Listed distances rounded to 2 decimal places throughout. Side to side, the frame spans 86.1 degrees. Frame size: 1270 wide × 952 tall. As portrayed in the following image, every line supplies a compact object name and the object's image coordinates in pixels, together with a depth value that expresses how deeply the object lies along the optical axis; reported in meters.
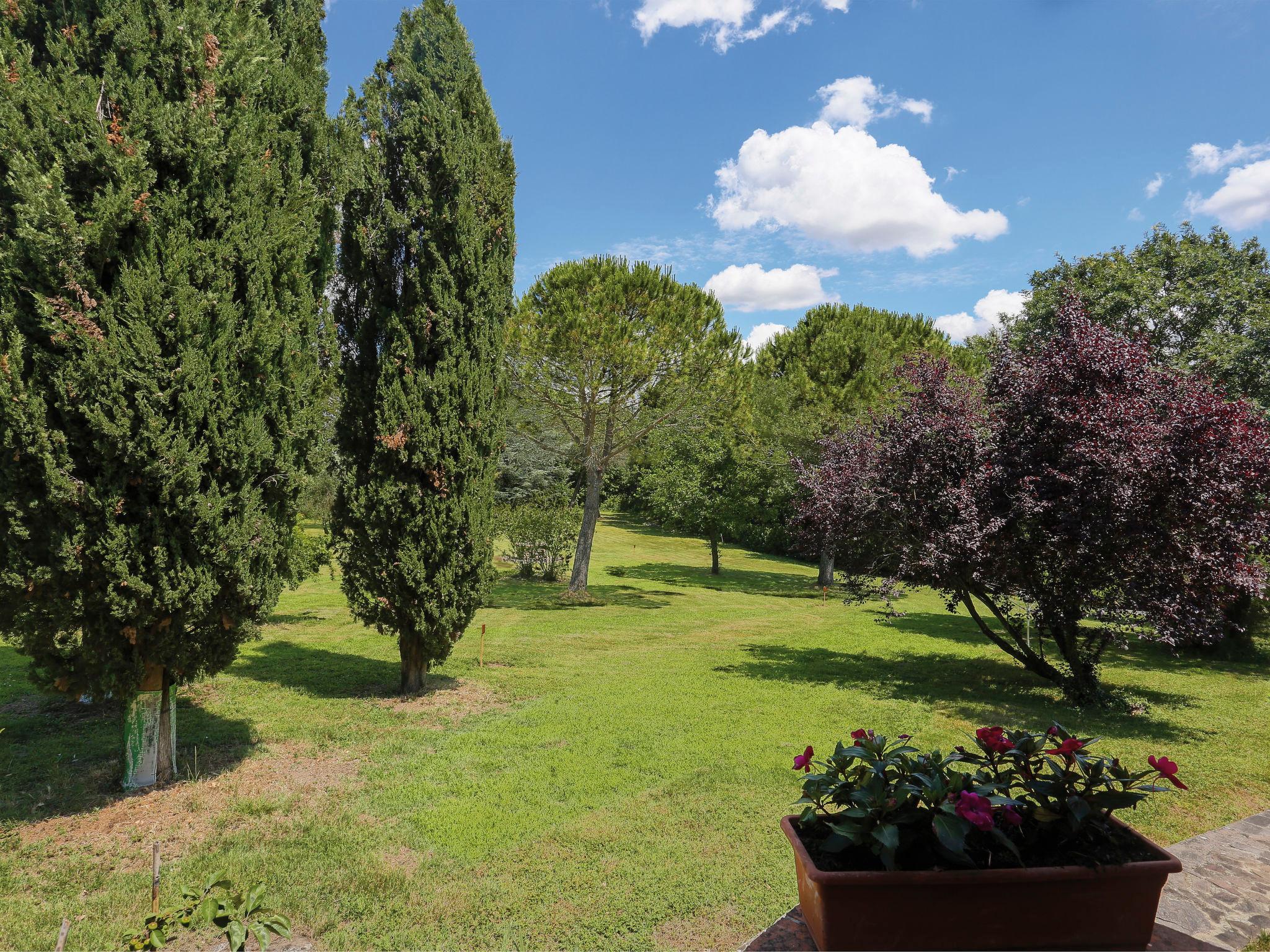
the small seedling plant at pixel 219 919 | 2.14
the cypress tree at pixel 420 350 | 8.07
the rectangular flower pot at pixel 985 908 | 2.24
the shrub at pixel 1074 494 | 7.46
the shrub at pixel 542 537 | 21.64
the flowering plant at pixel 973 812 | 2.36
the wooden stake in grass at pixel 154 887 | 3.28
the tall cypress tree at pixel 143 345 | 4.67
